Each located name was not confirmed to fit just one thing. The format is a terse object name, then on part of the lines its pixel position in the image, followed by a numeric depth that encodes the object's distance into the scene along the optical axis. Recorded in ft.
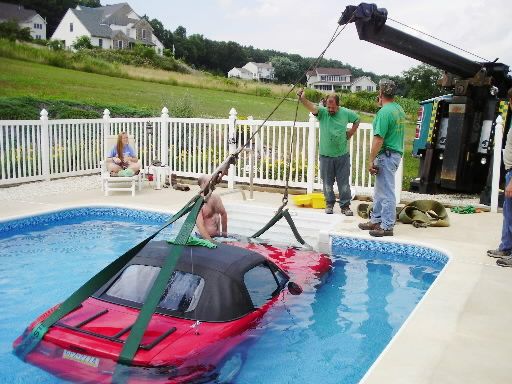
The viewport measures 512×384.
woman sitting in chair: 35.12
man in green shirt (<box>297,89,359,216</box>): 27.78
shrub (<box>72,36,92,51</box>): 171.31
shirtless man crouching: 21.33
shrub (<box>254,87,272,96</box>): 129.29
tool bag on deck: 27.04
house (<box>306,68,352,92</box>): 301.22
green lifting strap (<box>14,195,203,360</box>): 12.61
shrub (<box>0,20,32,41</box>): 135.85
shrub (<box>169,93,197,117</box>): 55.42
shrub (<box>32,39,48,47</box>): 142.05
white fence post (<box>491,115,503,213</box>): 30.01
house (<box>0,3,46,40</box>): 231.98
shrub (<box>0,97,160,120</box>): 58.08
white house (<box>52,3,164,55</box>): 243.19
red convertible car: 11.63
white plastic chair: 34.27
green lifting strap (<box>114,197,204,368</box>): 11.43
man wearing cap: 23.40
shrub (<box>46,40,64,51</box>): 130.23
